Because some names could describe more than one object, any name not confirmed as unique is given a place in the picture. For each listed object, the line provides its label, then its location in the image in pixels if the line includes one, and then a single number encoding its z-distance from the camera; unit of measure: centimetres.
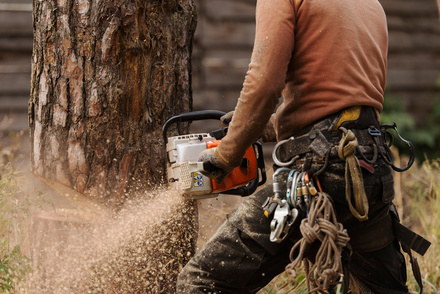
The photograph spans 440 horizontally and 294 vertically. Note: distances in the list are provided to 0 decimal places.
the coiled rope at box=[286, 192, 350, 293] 420
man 435
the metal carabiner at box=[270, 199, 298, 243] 436
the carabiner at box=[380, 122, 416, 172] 491
